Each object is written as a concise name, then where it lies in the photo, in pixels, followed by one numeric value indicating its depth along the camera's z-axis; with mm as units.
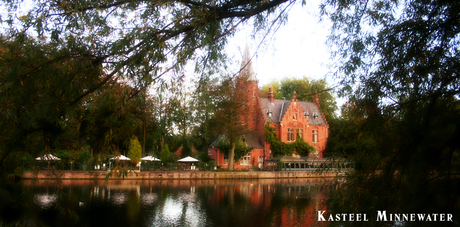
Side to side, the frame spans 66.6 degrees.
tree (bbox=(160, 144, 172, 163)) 29156
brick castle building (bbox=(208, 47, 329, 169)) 34844
